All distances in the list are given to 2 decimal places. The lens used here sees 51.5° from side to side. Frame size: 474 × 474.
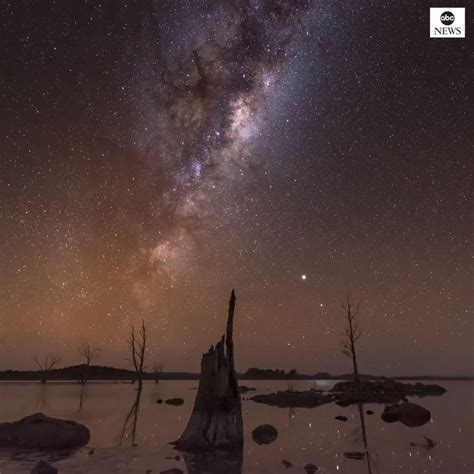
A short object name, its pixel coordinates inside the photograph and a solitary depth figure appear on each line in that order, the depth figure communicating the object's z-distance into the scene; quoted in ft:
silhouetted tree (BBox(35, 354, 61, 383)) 369.11
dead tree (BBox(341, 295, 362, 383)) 196.34
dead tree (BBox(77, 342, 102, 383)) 334.24
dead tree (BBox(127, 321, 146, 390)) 250.57
